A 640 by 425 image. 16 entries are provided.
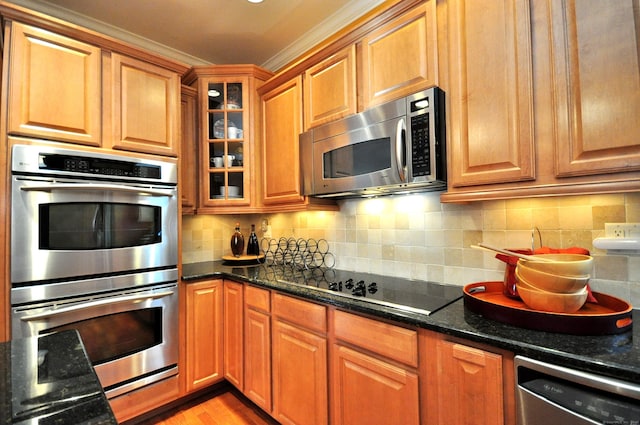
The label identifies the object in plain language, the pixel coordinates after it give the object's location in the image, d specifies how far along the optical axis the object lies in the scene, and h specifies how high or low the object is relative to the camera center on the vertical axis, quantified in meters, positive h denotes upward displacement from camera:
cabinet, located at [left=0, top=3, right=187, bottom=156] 1.63 +0.81
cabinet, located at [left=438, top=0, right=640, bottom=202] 1.01 +0.44
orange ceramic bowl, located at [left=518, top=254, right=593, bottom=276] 0.99 -0.17
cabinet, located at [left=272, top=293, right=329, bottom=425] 1.55 -0.77
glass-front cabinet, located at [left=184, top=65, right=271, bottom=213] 2.47 +0.68
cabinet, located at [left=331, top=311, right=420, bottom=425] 1.21 -0.66
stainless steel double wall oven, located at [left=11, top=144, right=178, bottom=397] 1.61 -0.19
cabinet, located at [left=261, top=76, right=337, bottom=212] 2.16 +0.52
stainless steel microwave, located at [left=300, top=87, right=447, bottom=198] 1.43 +0.36
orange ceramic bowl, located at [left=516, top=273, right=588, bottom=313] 1.01 -0.29
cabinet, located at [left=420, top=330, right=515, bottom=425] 0.97 -0.56
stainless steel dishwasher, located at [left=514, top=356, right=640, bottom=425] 0.77 -0.49
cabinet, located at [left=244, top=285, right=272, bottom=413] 1.88 -0.80
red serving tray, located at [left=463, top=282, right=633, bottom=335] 0.95 -0.34
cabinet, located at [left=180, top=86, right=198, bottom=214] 2.43 +0.59
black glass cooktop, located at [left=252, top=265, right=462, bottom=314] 1.37 -0.38
